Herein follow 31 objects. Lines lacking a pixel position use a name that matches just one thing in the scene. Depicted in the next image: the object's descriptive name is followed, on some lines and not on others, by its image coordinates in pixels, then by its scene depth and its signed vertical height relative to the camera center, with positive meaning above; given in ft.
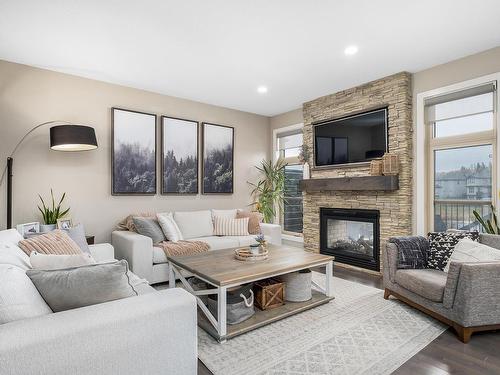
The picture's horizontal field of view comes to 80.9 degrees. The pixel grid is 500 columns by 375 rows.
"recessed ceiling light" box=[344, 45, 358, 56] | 10.25 +4.98
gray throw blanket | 9.52 -2.07
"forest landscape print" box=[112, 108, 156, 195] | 13.79 +1.84
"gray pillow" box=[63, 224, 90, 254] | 9.05 -1.45
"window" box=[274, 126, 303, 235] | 18.47 +0.80
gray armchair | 7.25 -2.80
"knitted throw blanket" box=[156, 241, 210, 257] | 11.69 -2.35
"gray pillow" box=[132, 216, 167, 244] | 12.36 -1.64
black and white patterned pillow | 9.26 -1.83
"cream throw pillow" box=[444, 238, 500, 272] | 8.03 -1.80
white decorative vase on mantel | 16.74 +1.06
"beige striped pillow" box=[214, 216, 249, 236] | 14.73 -1.87
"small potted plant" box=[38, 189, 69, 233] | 11.59 -0.90
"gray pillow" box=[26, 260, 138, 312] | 4.50 -1.47
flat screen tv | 13.51 +2.54
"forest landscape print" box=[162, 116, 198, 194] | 15.24 +1.83
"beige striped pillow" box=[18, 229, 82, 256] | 6.71 -1.29
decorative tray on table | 9.62 -2.17
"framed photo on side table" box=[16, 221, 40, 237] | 10.09 -1.31
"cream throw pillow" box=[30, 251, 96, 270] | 5.51 -1.36
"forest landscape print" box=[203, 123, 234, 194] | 16.74 +1.84
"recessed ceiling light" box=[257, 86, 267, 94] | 14.34 +5.02
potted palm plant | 18.51 +0.05
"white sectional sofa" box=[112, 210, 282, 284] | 11.12 -2.29
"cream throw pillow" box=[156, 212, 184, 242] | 12.85 -1.68
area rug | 6.30 -3.79
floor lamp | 10.88 +1.89
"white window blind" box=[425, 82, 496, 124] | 10.78 +3.34
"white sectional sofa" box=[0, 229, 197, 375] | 3.63 -1.98
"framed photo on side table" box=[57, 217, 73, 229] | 11.14 -1.27
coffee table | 7.48 -2.36
